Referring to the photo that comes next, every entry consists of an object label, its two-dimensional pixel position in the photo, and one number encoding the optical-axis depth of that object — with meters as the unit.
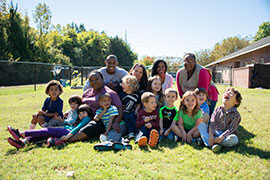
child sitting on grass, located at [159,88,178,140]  4.18
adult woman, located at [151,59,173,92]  5.37
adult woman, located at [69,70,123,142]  3.86
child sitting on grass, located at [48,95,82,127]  4.29
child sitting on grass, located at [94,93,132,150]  3.71
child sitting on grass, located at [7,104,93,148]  3.52
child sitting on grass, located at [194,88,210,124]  4.49
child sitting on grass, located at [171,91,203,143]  3.85
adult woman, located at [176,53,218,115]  4.75
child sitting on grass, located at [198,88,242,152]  3.39
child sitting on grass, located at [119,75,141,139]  4.36
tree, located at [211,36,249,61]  50.76
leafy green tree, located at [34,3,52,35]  36.00
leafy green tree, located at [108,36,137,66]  47.19
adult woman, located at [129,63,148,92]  4.97
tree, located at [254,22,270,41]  58.53
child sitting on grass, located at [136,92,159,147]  3.91
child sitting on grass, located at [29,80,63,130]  4.32
